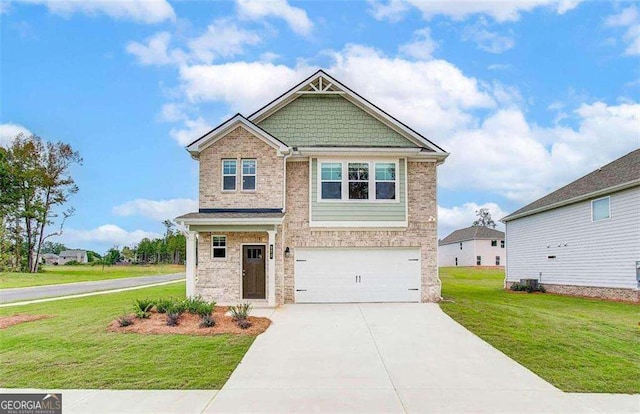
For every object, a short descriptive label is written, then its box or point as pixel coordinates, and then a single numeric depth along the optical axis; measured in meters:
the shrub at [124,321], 11.87
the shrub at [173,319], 11.88
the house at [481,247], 56.56
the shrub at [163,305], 13.20
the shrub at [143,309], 12.69
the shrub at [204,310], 12.74
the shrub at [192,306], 13.03
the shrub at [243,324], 11.86
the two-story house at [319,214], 16.88
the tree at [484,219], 88.38
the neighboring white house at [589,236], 18.61
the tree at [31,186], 45.72
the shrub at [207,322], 11.73
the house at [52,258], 102.50
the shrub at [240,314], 12.27
